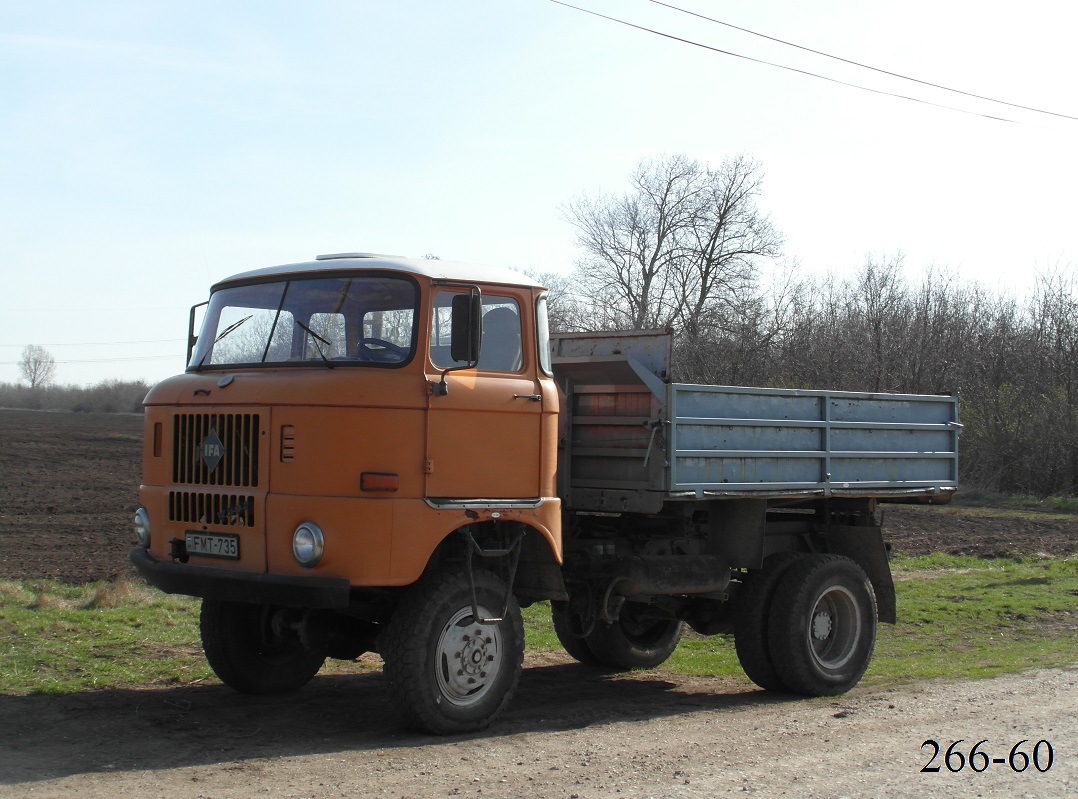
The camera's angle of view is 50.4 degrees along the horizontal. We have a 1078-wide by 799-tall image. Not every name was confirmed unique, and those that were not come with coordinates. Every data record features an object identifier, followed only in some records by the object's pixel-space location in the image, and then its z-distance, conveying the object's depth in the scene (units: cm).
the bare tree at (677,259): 4331
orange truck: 635
